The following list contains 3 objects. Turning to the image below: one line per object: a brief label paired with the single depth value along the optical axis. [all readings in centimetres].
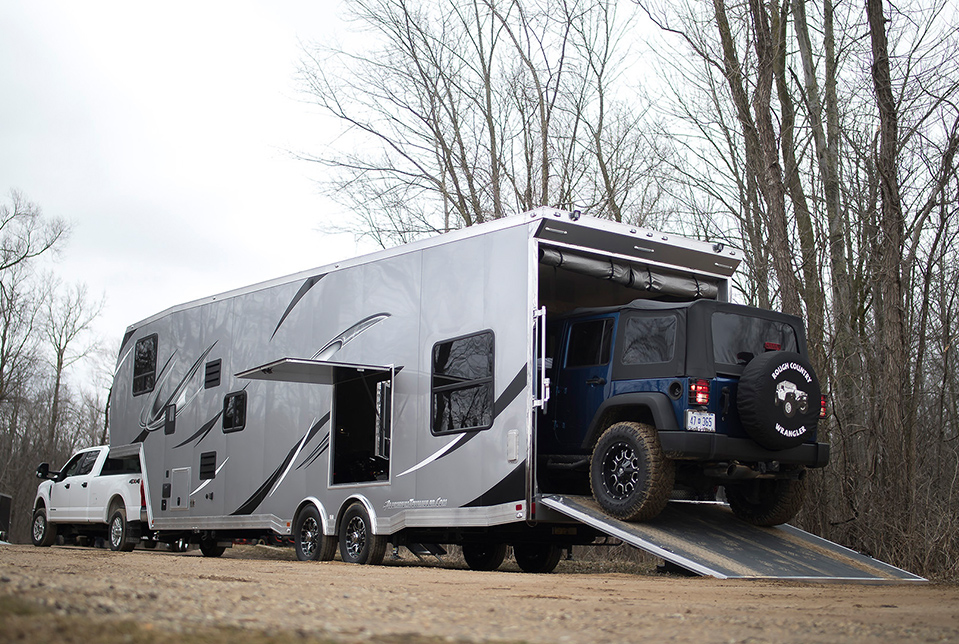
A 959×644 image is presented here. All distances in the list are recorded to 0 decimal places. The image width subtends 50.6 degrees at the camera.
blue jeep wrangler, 928
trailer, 956
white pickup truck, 1611
